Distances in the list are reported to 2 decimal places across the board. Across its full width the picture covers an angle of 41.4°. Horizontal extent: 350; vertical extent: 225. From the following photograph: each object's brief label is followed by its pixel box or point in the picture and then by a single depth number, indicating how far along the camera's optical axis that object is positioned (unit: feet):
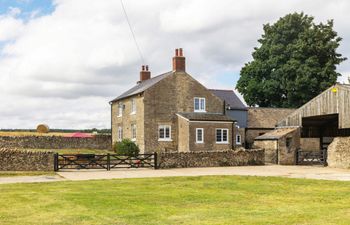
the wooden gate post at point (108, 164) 109.55
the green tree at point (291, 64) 199.11
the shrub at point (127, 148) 150.61
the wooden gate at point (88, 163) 108.27
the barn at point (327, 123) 121.57
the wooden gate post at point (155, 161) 113.48
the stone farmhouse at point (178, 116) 148.87
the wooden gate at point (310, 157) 130.31
